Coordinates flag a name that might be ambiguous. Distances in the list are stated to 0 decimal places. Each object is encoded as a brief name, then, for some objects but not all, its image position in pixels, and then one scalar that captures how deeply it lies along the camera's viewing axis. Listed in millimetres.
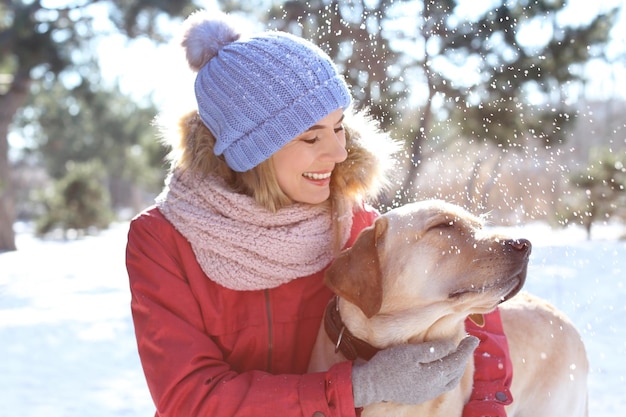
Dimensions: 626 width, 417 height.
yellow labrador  2015
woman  2182
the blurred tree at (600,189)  11914
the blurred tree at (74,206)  18391
